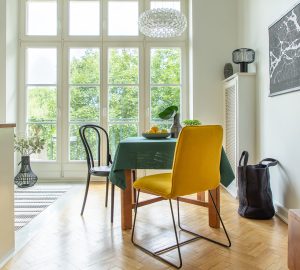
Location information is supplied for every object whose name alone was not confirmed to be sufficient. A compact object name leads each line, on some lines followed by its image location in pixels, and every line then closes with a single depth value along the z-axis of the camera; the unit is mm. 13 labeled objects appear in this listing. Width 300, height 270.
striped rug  2781
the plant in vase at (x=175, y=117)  2846
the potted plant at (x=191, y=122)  2809
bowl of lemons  2668
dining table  2291
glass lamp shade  2996
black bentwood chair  2762
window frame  4484
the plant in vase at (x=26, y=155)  4043
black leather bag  2668
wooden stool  1615
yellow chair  1837
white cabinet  3377
